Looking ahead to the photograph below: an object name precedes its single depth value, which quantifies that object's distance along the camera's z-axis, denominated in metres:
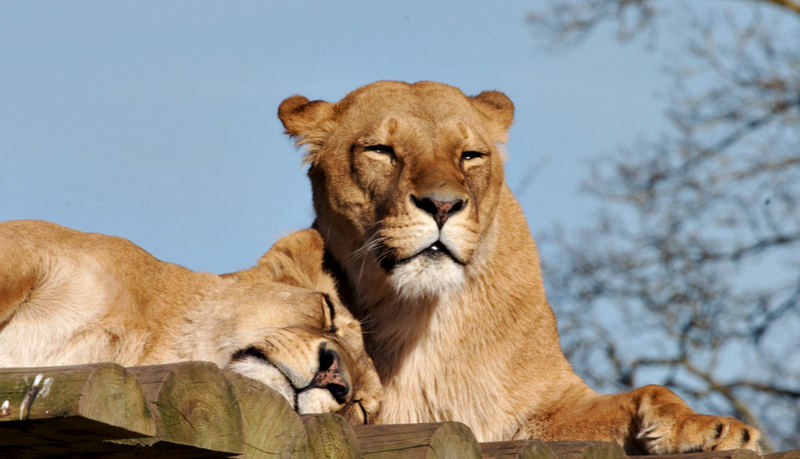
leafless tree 25.11
